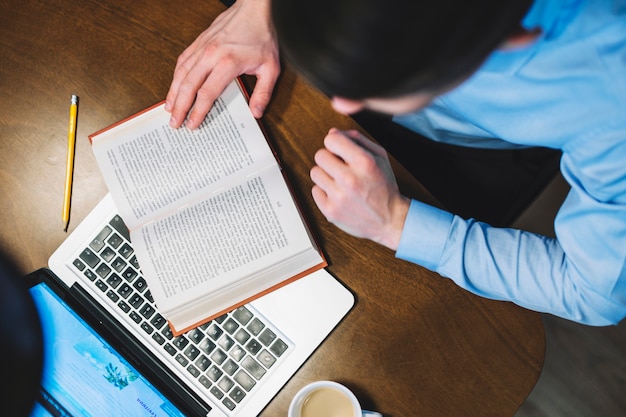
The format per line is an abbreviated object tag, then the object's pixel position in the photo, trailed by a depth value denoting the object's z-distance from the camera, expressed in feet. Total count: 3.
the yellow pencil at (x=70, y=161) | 2.57
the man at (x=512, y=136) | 1.94
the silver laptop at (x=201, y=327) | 2.44
